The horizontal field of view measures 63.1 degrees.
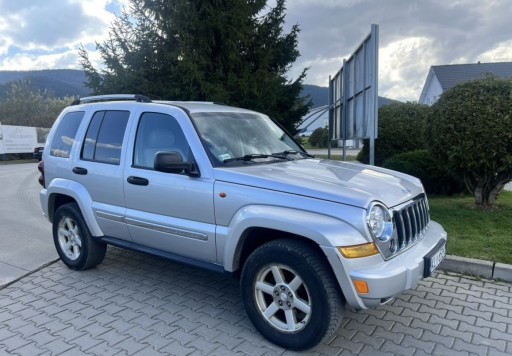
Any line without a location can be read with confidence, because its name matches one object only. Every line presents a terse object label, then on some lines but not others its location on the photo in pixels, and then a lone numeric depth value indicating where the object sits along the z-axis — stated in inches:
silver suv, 118.6
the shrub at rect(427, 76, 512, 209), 257.0
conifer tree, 366.6
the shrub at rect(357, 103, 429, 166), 417.4
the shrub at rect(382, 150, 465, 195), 344.8
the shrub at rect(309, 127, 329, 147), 1634.6
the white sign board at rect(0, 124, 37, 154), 1075.9
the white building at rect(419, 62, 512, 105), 1390.3
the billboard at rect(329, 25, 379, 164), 268.8
